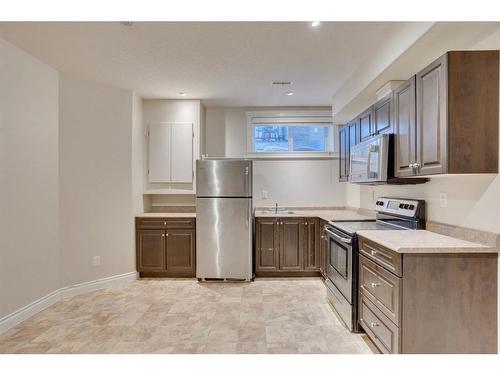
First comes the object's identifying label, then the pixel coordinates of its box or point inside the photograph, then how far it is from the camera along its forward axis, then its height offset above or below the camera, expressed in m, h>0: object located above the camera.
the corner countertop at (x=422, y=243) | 1.97 -0.39
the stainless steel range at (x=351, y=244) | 2.75 -0.55
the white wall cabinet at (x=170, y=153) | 4.71 +0.45
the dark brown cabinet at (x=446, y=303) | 1.95 -0.72
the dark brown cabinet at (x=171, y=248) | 4.44 -0.88
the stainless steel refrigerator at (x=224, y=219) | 4.29 -0.46
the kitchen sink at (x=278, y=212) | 4.79 -0.42
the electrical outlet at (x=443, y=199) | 2.49 -0.12
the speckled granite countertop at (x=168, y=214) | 4.48 -0.43
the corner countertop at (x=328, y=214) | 3.98 -0.41
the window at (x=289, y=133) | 5.14 +0.82
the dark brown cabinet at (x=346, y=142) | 3.81 +0.52
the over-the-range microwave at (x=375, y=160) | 2.77 +0.23
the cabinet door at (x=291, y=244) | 4.43 -0.82
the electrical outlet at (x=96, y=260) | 4.00 -0.95
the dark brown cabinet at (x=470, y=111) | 1.96 +0.45
